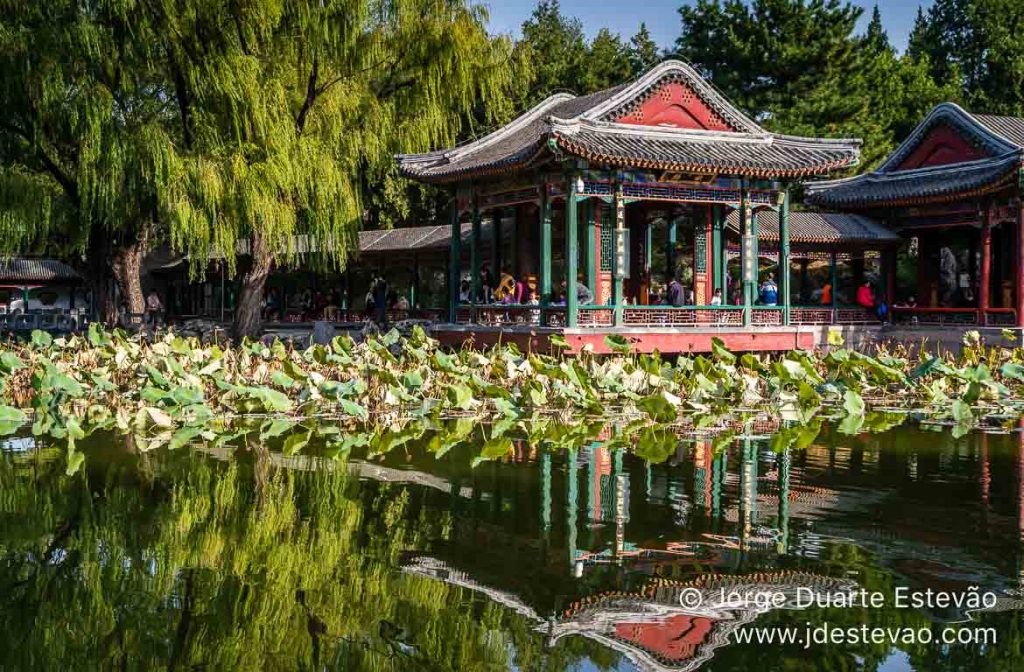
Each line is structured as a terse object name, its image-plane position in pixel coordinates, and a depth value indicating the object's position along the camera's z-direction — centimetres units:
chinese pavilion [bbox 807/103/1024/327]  2167
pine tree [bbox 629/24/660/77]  3938
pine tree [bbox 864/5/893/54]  4175
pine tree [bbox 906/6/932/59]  4631
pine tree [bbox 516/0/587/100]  3453
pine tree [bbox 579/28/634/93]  3491
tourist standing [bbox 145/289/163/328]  2787
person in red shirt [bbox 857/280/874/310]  2433
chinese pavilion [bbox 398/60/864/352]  1839
